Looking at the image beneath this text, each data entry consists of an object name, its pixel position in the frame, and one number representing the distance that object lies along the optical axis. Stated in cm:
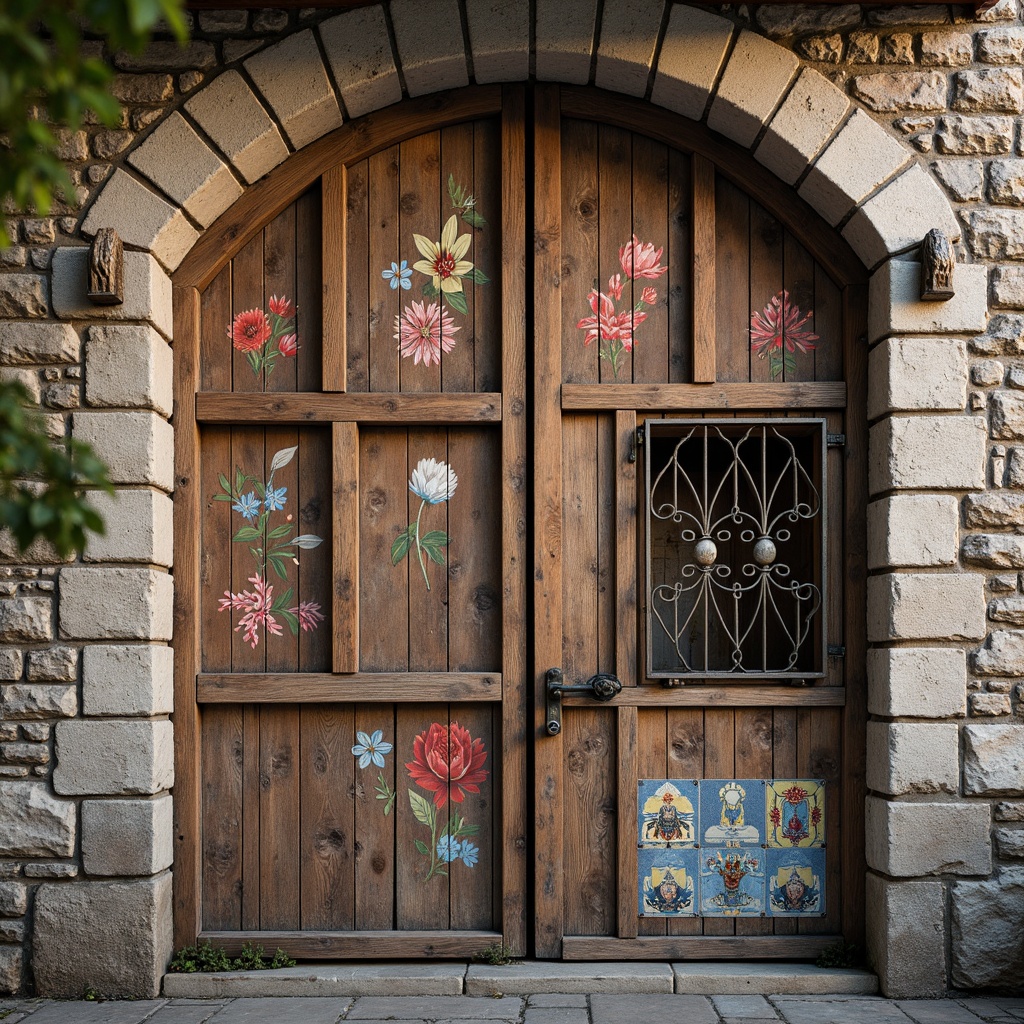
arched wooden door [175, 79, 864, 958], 366
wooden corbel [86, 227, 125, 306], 343
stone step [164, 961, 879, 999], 346
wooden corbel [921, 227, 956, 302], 343
